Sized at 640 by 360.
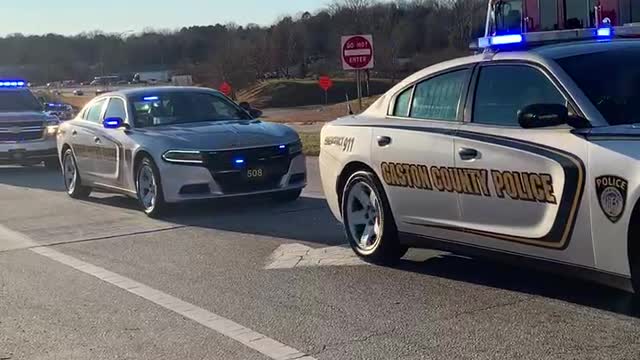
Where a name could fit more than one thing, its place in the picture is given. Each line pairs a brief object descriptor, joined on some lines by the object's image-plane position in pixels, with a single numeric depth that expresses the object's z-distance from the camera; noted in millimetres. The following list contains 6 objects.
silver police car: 10383
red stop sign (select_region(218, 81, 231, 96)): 33234
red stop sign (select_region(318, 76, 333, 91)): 33406
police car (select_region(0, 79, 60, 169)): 18562
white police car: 5160
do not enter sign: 19797
